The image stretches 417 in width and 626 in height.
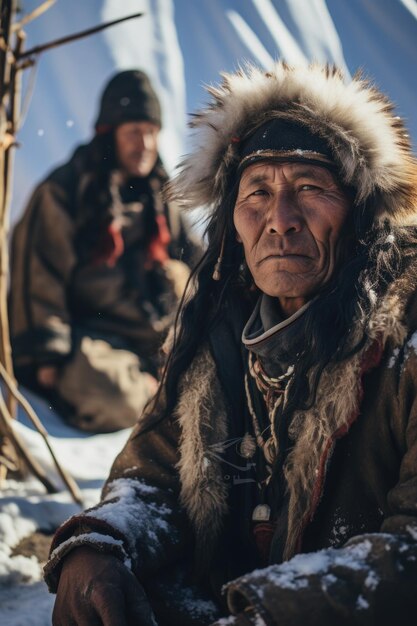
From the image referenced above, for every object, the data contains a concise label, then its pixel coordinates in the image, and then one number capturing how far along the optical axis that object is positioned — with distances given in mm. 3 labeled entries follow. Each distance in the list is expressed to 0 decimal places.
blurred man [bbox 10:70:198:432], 4387
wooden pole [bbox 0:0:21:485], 2961
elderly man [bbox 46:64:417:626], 1634
